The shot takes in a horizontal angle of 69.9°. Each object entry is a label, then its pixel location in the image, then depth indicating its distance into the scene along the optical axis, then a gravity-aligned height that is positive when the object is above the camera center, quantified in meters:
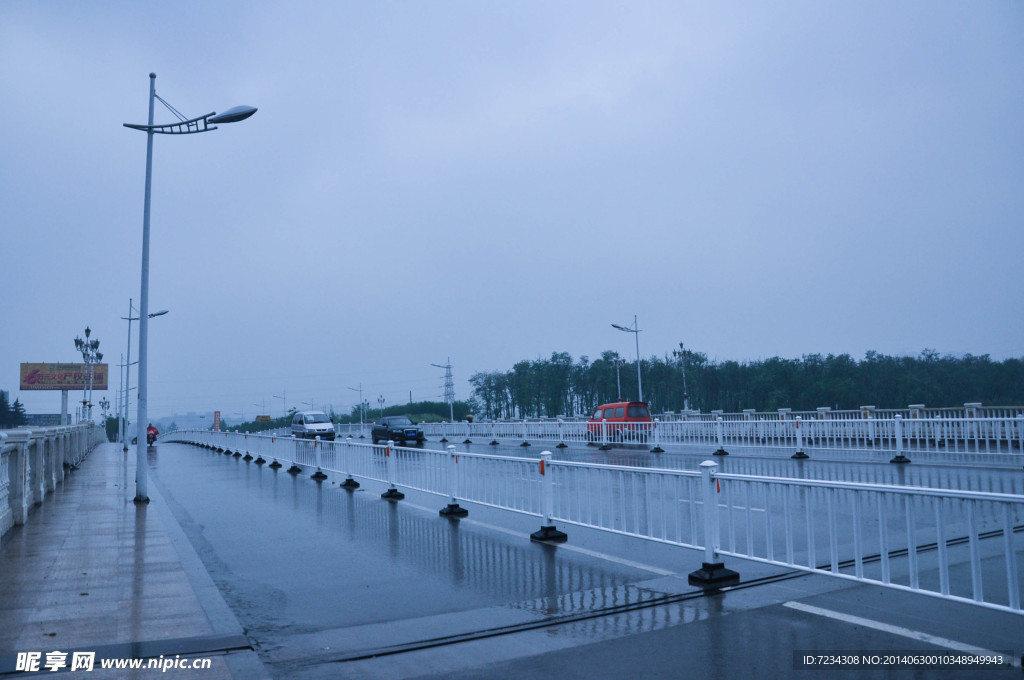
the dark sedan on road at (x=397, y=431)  35.16 -1.30
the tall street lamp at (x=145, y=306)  15.09 +2.20
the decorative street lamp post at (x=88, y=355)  47.25 +3.89
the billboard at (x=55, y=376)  106.50 +5.49
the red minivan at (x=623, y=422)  27.77 -0.91
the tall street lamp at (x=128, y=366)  36.81 +2.80
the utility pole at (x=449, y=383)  75.82 +2.15
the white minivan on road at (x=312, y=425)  39.50 -1.02
